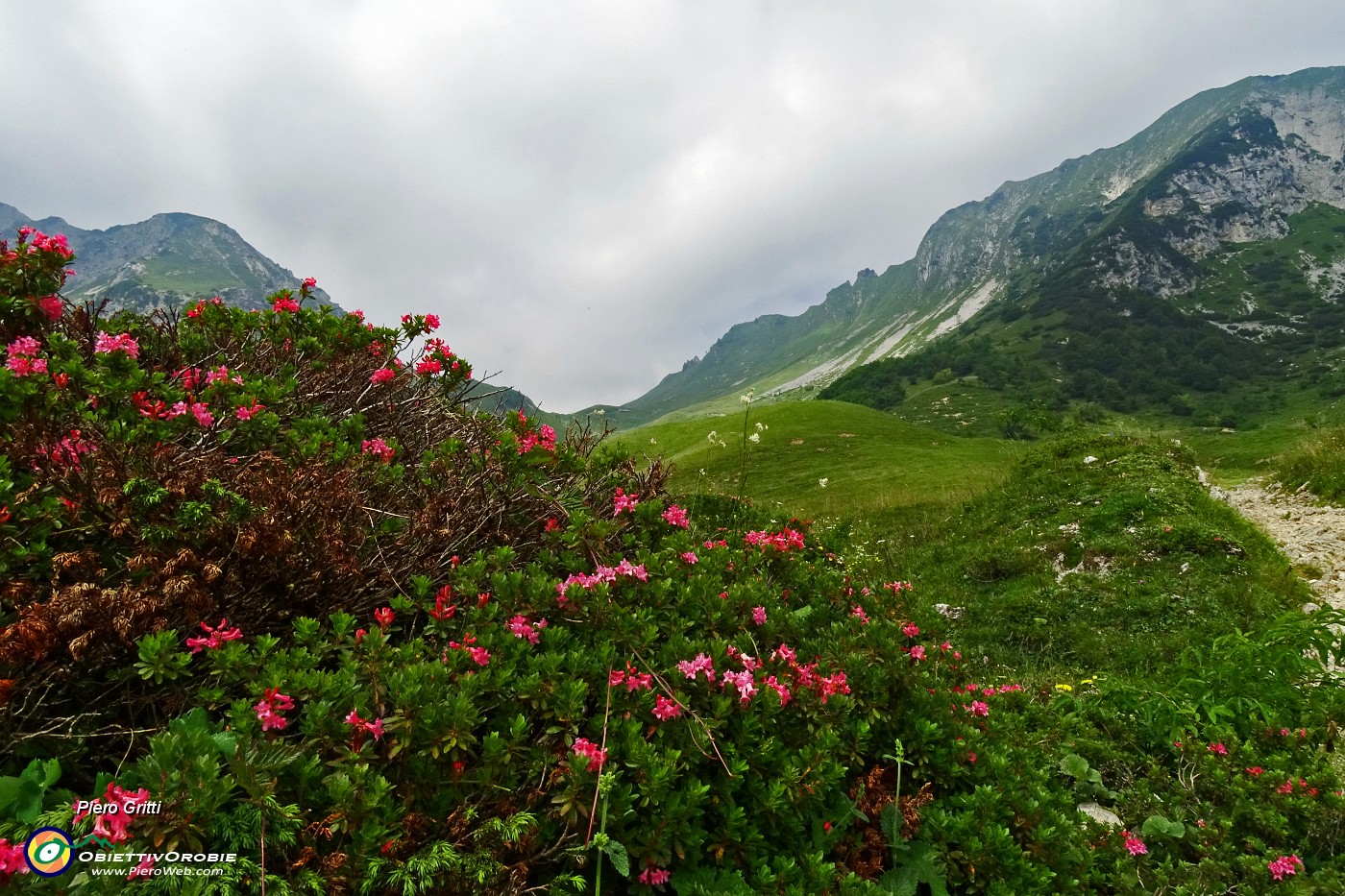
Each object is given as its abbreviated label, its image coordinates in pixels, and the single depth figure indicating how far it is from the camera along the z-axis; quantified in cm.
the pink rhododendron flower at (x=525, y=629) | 252
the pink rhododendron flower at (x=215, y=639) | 208
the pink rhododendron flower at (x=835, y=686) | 258
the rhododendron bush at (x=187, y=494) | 208
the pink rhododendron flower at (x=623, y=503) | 403
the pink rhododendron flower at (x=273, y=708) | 189
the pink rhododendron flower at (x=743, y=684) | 243
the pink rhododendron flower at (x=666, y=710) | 221
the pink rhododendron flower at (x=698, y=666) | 244
